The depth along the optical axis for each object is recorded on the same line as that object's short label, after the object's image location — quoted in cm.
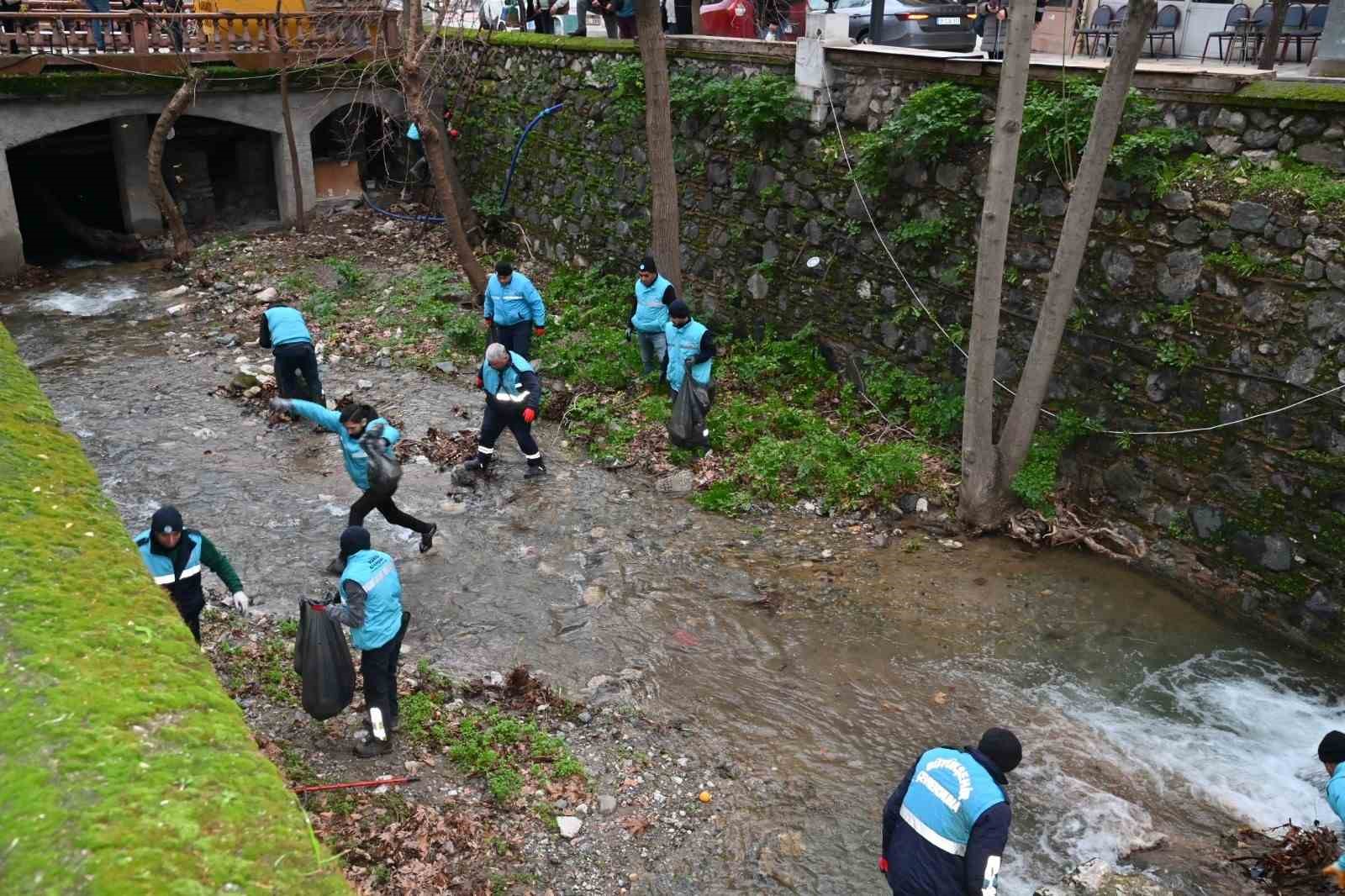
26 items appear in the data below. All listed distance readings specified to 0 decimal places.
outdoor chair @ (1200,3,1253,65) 1314
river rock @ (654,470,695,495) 1014
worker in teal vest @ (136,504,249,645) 630
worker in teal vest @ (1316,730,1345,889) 541
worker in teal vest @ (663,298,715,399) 1018
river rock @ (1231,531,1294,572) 805
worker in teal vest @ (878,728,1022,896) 457
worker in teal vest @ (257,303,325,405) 1065
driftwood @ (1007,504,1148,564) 895
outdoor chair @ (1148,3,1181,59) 1459
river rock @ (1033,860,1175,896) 581
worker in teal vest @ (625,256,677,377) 1126
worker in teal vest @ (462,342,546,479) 977
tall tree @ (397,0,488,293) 1266
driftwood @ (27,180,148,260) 1751
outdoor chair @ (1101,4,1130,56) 1446
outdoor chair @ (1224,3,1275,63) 1305
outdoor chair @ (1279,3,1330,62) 1284
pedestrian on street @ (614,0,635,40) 1458
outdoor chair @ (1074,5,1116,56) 1471
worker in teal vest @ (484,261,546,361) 1137
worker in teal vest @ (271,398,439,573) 822
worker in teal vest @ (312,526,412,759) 618
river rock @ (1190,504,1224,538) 845
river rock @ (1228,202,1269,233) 791
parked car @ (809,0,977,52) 1315
